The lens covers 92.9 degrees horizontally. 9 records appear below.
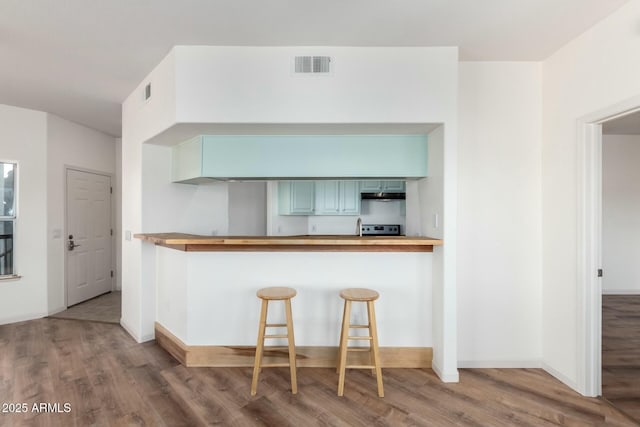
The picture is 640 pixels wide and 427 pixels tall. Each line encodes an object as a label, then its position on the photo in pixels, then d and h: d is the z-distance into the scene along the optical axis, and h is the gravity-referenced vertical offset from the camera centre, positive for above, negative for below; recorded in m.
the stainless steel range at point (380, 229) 4.80 -0.27
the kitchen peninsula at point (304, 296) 2.58 -0.72
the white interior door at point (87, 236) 4.21 -0.35
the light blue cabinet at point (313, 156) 2.63 +0.49
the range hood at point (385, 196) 4.63 +0.25
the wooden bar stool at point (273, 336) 2.21 -0.90
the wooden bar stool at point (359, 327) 2.17 -0.88
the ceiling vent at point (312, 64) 2.38 +1.16
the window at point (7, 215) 3.63 -0.03
